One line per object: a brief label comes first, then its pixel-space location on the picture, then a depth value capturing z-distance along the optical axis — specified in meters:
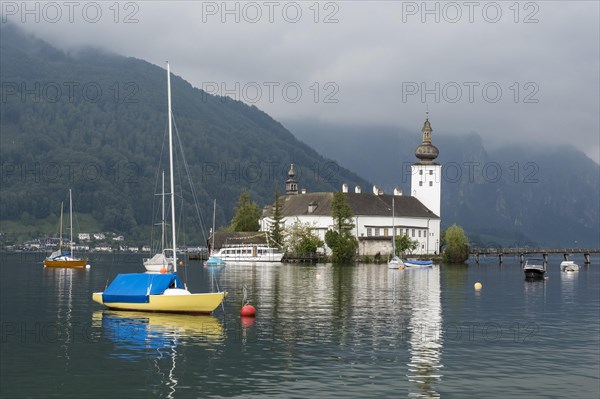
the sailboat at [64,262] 140.05
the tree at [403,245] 179.00
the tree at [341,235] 169.75
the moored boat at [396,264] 141.25
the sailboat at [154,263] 120.64
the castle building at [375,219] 181.25
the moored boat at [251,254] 167.70
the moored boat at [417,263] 147.50
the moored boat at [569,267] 156.39
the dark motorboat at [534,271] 120.12
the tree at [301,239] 175.73
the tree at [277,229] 180.71
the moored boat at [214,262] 156.79
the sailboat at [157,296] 53.28
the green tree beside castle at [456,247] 185.38
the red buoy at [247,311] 54.02
